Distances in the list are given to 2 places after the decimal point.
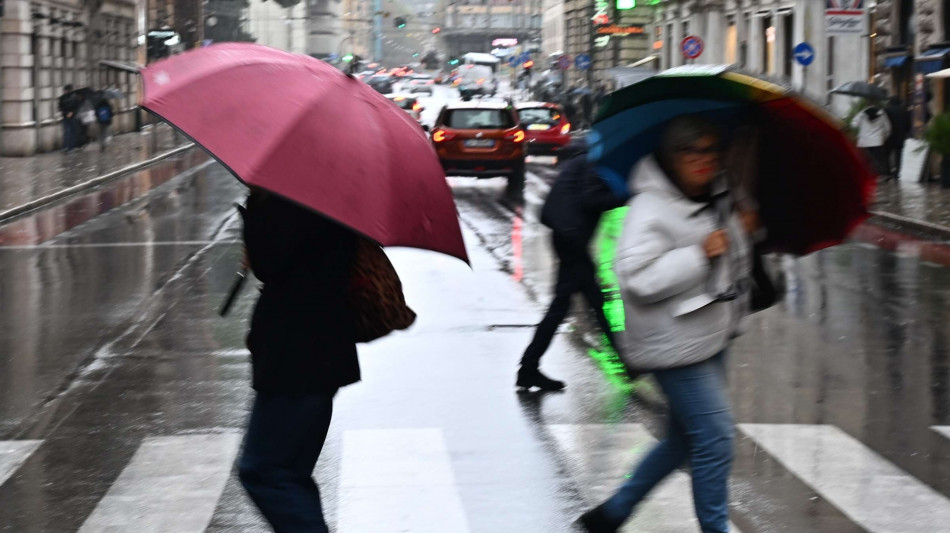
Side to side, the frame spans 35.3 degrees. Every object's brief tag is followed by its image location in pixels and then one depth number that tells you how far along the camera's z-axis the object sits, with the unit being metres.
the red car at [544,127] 38.34
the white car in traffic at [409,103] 61.75
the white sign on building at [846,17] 25.70
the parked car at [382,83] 109.61
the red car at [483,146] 27.67
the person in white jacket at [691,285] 4.88
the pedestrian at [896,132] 26.66
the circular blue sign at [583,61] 63.04
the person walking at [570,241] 7.86
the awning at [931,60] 27.19
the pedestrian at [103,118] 42.12
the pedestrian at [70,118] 41.25
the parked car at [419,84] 118.31
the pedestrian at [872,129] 26.61
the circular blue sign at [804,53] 29.27
